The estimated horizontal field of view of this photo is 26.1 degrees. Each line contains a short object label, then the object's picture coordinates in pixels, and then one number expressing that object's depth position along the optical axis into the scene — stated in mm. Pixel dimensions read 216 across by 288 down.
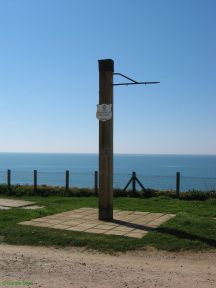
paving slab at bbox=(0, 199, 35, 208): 14312
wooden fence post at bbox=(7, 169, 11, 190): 20069
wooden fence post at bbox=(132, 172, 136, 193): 18250
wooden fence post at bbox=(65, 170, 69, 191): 19270
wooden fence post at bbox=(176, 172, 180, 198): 17775
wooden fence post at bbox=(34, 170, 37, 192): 19500
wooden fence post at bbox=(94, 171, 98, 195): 18584
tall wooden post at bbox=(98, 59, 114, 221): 10867
